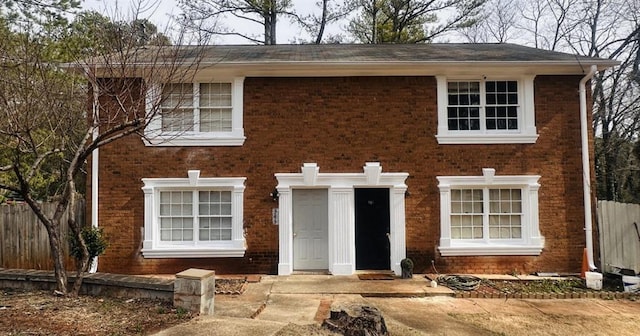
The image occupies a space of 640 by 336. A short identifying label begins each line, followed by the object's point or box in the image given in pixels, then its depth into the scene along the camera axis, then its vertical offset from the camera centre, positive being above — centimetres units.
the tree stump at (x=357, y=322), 568 -170
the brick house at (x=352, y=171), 1090 +52
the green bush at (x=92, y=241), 973 -103
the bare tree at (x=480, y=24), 2538 +980
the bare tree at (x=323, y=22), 2681 +1033
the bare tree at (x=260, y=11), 2498 +1041
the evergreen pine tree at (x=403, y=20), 2502 +980
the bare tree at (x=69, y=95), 735 +207
